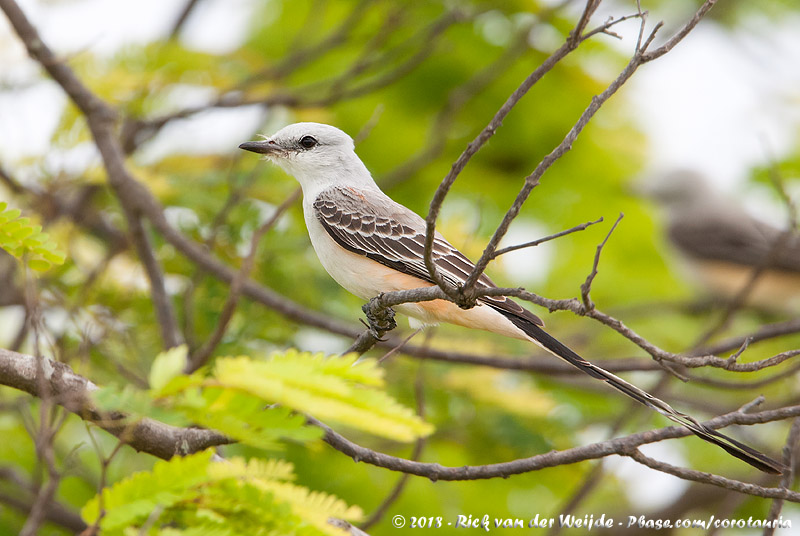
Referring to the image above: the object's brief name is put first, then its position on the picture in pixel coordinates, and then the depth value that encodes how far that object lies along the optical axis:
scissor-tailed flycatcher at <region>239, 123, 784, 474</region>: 8.70
